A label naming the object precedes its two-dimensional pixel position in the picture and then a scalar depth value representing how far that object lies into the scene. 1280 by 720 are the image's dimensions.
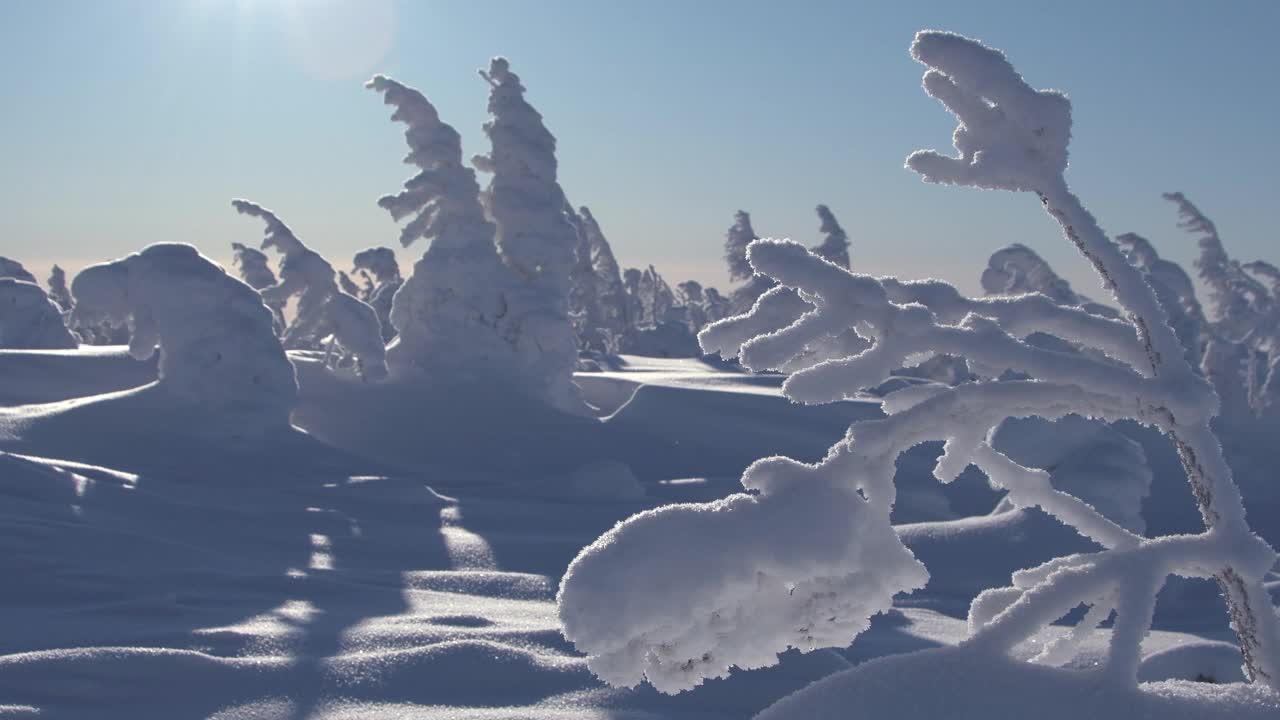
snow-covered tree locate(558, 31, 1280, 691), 1.85
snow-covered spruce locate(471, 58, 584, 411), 20.94
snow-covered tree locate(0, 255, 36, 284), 33.09
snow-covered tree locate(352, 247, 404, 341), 41.22
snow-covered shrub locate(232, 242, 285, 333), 34.03
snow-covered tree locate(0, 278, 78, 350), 24.33
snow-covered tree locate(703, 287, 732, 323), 58.81
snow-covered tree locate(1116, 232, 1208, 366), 27.61
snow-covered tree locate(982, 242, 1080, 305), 28.20
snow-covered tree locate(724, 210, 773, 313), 38.88
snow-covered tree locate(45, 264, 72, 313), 55.03
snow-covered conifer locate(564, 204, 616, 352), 42.47
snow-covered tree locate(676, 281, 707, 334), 64.88
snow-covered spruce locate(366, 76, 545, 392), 20.41
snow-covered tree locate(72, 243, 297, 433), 15.05
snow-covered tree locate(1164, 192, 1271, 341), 31.69
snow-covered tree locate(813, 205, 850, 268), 39.41
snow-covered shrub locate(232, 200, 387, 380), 20.50
